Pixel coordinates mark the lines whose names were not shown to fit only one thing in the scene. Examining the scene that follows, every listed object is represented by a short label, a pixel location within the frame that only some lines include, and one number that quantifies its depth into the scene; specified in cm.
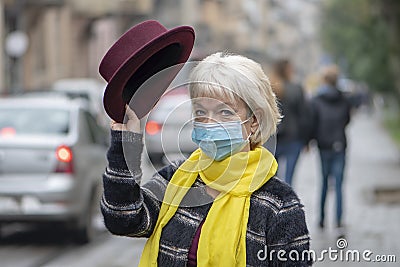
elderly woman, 311
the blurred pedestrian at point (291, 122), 1129
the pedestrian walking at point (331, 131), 1104
